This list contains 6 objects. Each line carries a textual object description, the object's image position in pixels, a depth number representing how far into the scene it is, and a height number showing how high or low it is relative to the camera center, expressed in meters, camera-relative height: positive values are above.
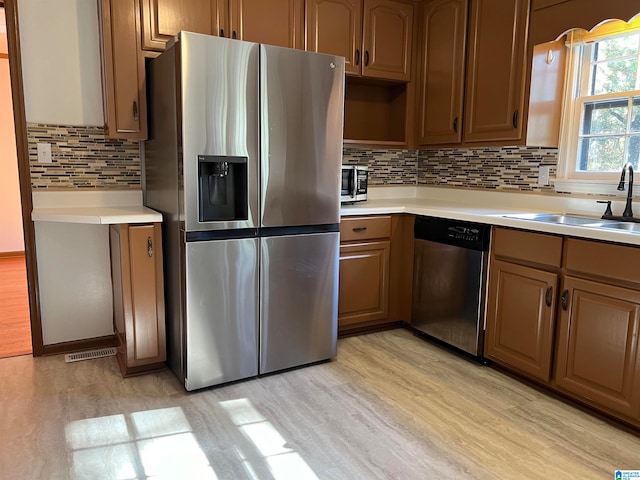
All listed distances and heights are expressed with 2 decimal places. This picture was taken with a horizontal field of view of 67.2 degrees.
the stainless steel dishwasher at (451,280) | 2.68 -0.68
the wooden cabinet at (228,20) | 2.55 +0.79
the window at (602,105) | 2.62 +0.35
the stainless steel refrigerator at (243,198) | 2.22 -0.17
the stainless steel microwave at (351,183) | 3.15 -0.12
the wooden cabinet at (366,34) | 3.02 +0.85
